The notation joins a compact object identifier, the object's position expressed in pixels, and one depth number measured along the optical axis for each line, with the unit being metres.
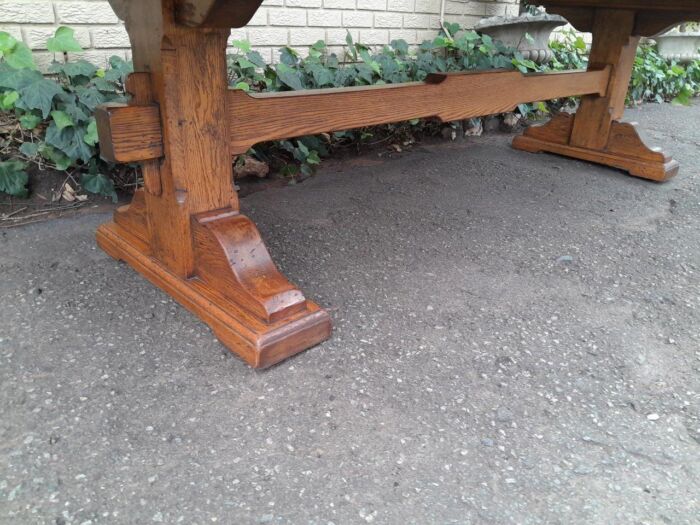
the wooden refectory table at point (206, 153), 1.20
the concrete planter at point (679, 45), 5.38
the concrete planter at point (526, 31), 3.80
